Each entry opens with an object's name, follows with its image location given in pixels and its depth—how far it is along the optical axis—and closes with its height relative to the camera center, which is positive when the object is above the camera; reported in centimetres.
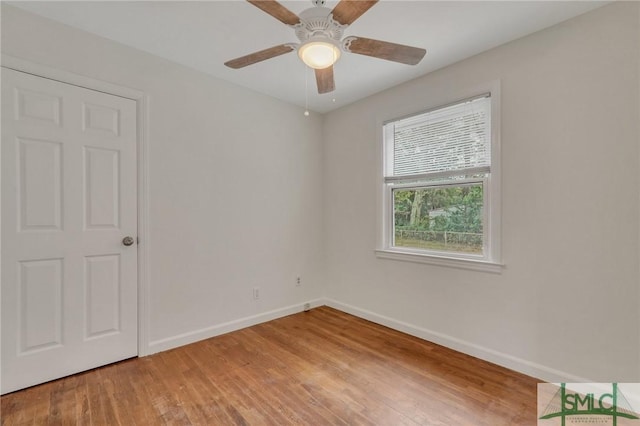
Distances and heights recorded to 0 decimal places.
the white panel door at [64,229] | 190 -12
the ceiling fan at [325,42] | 136 +92
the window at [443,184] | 243 +27
